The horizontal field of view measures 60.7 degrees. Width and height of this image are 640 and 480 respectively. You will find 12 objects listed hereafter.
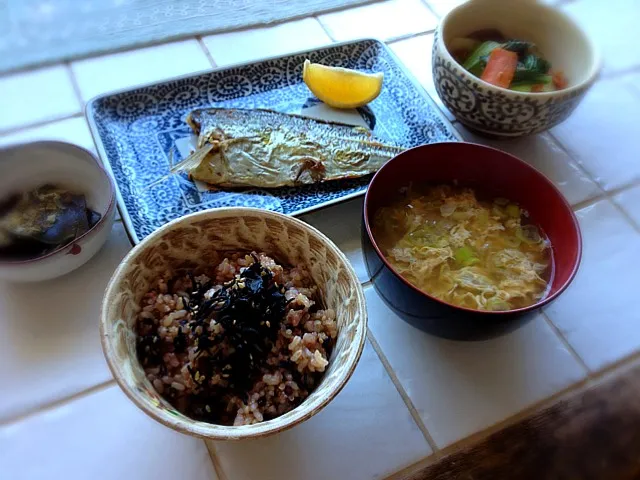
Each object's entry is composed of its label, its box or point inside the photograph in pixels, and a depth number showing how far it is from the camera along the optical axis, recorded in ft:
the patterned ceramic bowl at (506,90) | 1.13
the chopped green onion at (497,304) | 0.91
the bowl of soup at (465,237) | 0.88
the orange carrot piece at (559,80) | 1.28
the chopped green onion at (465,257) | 0.98
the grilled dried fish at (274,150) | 1.15
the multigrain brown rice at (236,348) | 0.76
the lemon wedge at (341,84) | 1.29
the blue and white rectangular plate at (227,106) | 1.11
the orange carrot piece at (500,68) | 1.23
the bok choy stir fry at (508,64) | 1.24
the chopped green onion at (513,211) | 1.04
